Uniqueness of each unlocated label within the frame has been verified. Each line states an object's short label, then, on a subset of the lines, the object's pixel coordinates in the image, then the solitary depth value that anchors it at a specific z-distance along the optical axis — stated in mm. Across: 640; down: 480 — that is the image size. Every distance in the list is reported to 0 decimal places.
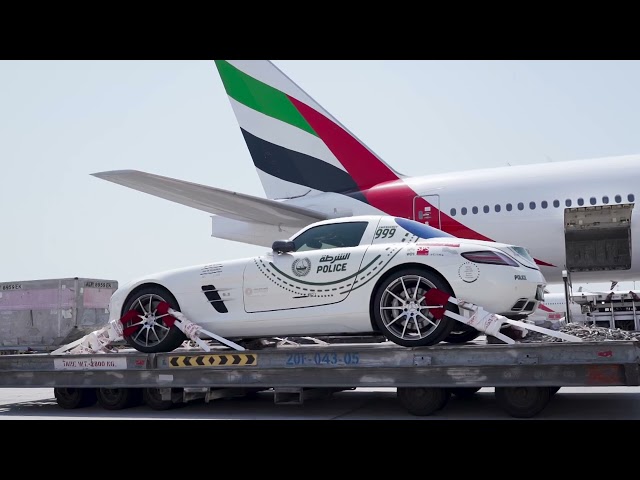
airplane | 12641
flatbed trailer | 6078
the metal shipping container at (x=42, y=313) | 9805
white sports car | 6551
